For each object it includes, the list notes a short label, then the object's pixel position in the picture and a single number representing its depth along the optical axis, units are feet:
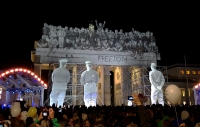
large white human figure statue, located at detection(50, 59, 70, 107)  52.44
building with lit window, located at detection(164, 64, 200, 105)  95.25
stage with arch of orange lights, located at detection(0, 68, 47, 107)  50.70
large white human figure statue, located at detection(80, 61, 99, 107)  54.24
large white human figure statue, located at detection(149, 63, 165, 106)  60.13
